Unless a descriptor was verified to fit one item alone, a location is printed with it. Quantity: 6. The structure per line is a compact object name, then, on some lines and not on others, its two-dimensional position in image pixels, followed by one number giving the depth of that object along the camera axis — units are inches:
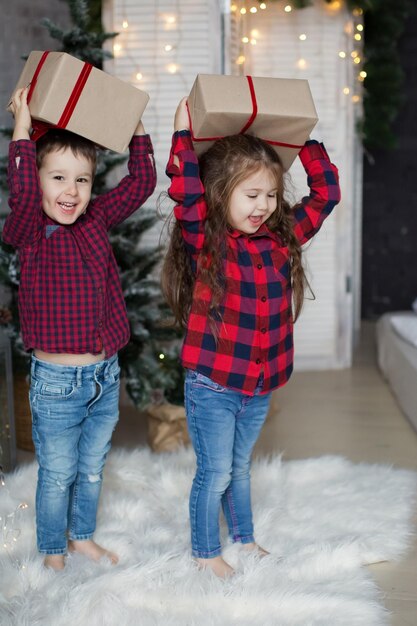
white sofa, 125.6
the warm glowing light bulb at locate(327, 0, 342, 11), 146.5
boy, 70.7
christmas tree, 103.9
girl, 70.0
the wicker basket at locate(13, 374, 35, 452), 112.7
